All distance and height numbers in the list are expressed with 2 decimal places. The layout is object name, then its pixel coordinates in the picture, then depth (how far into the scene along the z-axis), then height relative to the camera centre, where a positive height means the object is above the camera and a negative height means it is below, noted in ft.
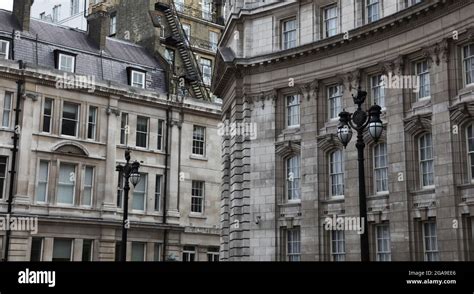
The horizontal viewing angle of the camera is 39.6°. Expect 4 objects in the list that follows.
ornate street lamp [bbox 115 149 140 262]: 88.44 +14.48
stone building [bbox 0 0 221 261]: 135.85 +30.22
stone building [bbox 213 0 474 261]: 85.81 +23.24
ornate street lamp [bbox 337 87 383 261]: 57.21 +14.50
